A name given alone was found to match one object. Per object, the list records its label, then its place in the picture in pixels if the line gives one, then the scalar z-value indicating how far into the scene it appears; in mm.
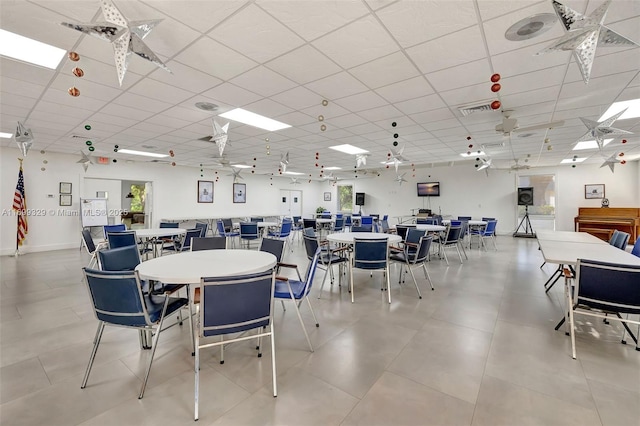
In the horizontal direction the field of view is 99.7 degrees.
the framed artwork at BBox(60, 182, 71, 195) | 8086
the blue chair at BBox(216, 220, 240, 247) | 7462
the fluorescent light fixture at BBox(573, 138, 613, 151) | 6497
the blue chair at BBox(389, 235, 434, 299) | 3924
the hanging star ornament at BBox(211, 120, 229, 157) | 4477
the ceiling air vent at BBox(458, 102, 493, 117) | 4002
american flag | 7023
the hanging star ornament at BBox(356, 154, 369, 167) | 7721
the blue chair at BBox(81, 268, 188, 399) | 1801
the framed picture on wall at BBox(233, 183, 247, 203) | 12648
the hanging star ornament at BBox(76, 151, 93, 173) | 6449
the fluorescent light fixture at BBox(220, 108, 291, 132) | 4520
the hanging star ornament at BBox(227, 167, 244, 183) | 9628
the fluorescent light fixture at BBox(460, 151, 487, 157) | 7950
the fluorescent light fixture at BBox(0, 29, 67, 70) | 2521
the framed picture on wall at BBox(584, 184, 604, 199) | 9905
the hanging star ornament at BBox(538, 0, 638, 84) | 1772
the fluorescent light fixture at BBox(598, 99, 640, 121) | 4047
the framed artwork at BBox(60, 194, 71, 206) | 8086
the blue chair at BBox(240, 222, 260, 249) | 6980
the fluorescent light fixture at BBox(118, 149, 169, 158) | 7602
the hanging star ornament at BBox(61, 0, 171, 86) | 1836
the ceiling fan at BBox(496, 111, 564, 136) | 4004
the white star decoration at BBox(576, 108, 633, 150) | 3870
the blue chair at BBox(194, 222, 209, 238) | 5385
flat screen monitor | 12422
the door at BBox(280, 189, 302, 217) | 15044
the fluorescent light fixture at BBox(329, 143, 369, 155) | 7098
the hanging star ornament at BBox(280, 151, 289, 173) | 7238
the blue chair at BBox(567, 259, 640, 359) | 2117
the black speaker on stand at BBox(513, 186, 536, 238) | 10305
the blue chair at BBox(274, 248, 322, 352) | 2410
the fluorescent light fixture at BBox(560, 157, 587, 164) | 9008
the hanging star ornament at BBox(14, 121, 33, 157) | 4534
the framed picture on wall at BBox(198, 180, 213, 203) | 11376
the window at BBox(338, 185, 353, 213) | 15915
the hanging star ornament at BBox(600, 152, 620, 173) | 6314
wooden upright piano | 8523
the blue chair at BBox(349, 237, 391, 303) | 3613
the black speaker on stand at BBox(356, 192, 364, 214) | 14695
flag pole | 6893
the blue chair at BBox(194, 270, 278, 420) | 1703
